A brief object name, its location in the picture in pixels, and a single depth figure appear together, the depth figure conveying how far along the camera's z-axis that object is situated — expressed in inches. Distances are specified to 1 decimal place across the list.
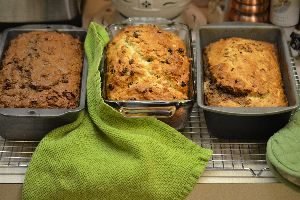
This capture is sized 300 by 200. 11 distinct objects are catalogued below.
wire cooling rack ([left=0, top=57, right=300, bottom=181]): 40.8
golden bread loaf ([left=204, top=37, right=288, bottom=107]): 42.5
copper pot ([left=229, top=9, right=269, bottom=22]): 53.1
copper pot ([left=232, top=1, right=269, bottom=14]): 52.7
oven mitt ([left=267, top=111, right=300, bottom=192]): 38.5
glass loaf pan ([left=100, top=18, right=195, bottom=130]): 40.2
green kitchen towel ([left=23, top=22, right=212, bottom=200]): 38.5
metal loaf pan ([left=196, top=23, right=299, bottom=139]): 39.6
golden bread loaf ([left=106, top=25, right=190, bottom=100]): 42.3
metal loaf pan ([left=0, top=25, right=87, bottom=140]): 39.9
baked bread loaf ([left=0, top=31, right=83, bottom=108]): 42.3
